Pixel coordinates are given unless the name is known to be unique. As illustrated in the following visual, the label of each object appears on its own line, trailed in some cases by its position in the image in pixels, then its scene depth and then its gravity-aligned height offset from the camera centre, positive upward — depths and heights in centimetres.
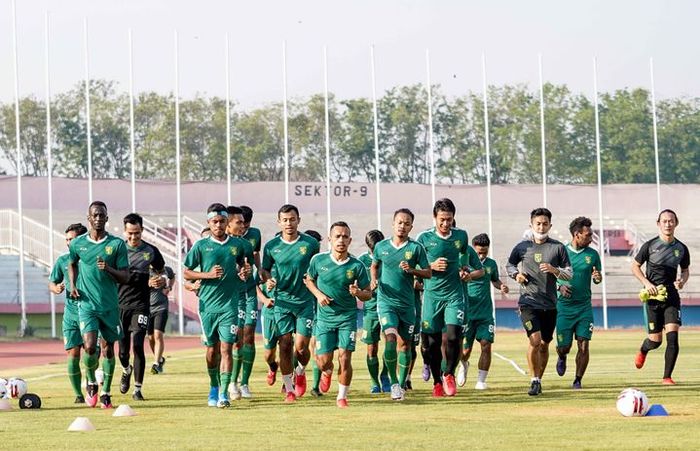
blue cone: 1529 -182
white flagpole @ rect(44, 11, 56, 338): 4852 +457
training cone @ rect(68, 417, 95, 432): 1457 -172
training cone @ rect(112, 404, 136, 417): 1639 -180
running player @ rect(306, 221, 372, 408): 1759 -59
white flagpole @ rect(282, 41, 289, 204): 5388 +591
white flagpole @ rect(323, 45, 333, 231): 5538 +615
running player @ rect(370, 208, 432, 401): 1789 -53
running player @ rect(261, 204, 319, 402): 1861 -53
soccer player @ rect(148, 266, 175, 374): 2520 -125
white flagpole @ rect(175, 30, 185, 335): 5042 -60
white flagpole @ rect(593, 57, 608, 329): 5524 -92
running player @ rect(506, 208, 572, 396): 1917 -56
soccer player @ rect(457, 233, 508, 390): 2108 -102
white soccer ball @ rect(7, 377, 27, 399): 1877 -173
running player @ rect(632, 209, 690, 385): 2045 -67
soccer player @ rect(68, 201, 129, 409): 1767 -46
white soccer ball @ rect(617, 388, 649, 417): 1516 -173
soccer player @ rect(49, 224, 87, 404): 1833 -104
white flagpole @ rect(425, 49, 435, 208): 5681 +625
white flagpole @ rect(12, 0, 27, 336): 4775 +195
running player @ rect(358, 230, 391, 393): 1902 -126
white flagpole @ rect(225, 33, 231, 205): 5244 +540
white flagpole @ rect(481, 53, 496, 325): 5743 +592
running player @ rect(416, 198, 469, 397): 1861 -77
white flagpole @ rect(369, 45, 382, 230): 5597 +552
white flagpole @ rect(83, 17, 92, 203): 5031 +584
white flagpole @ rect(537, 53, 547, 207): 5743 +621
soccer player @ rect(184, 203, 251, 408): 1734 -56
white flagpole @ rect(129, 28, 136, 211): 5128 +567
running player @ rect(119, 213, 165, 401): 1936 -72
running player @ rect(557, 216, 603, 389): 2042 -83
